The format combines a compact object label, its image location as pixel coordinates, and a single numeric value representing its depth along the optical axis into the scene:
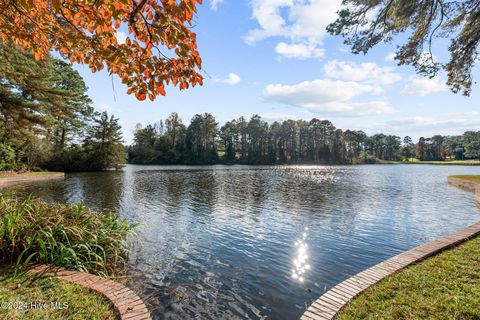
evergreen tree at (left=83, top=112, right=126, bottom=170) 40.91
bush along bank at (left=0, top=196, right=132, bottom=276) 4.91
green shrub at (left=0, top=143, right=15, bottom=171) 24.88
